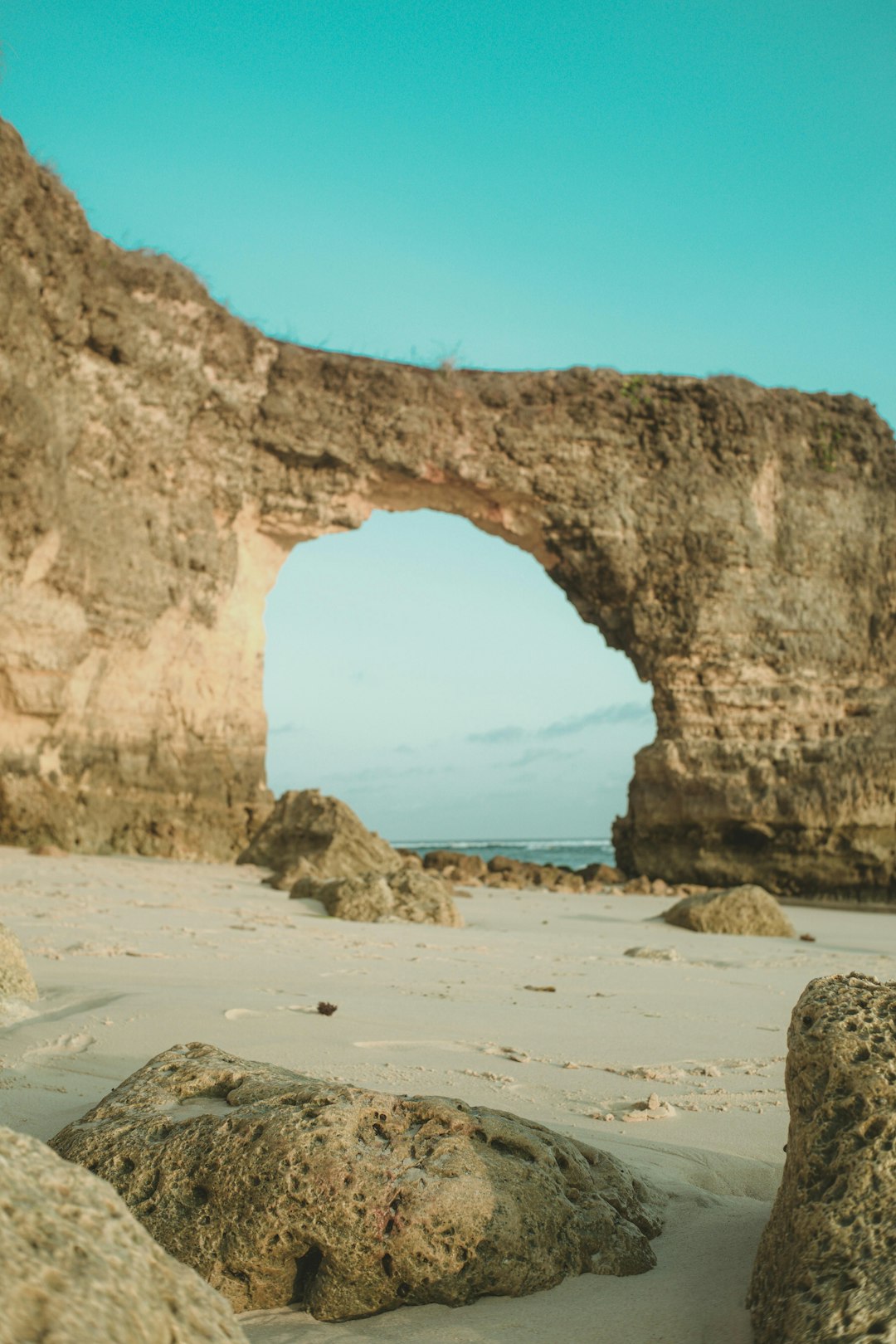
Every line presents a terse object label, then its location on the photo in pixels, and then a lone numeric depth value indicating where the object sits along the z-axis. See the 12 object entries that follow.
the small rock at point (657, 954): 6.12
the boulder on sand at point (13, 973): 3.66
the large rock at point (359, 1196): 1.88
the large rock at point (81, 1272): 1.18
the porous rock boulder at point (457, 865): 12.60
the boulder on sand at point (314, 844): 9.35
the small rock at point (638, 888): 12.70
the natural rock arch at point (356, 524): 11.02
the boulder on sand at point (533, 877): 12.41
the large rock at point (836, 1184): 1.62
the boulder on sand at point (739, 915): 7.88
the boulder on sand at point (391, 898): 6.95
